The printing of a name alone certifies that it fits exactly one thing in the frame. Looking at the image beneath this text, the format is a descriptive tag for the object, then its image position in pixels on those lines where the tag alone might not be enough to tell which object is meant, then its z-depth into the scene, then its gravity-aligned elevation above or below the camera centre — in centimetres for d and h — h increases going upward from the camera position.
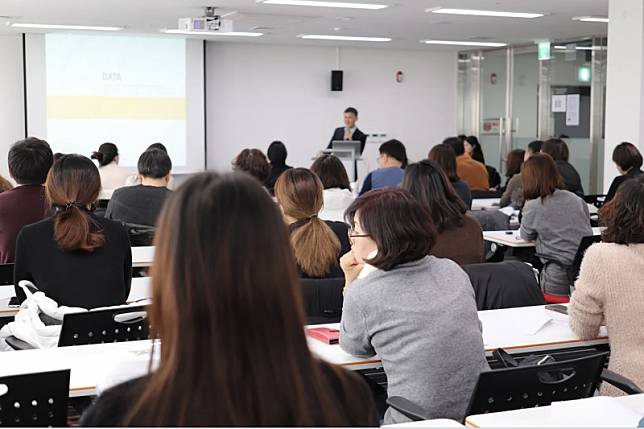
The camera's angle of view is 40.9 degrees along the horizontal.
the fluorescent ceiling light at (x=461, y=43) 1435 +158
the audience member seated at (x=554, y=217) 634 -60
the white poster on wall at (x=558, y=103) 1377 +54
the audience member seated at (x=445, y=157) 771 -18
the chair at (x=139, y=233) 596 -67
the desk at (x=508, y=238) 673 -82
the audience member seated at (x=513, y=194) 854 -58
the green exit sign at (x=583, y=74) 1329 +97
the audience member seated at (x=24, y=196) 518 -36
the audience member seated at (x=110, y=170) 866 -34
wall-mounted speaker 1532 +100
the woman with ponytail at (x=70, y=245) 384 -49
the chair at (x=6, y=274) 477 -76
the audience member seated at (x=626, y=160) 787 -21
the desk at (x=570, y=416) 235 -78
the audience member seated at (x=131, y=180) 816 -42
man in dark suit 1313 +11
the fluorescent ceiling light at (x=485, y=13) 1034 +152
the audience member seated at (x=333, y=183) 655 -35
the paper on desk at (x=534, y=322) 364 -81
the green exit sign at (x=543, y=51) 1393 +139
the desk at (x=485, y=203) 882 -71
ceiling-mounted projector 996 +131
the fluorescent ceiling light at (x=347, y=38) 1348 +158
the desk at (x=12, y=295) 432 -85
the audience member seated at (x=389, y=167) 838 -30
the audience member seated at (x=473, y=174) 1053 -46
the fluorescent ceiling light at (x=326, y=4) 952 +150
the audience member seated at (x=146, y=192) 586 -38
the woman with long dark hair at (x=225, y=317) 125 -26
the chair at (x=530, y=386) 261 -79
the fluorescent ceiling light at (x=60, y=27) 1202 +156
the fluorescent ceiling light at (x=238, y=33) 1268 +156
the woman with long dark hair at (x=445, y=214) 454 -42
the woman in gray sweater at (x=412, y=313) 284 -59
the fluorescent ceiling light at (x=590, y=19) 1095 +151
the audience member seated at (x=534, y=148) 1005 -13
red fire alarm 1602 +112
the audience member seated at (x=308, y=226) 420 -44
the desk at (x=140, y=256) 550 -78
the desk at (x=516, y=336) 321 -82
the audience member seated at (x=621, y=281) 338 -57
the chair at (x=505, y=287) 414 -72
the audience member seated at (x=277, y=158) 896 -22
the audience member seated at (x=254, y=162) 763 -23
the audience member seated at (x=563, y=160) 874 -24
